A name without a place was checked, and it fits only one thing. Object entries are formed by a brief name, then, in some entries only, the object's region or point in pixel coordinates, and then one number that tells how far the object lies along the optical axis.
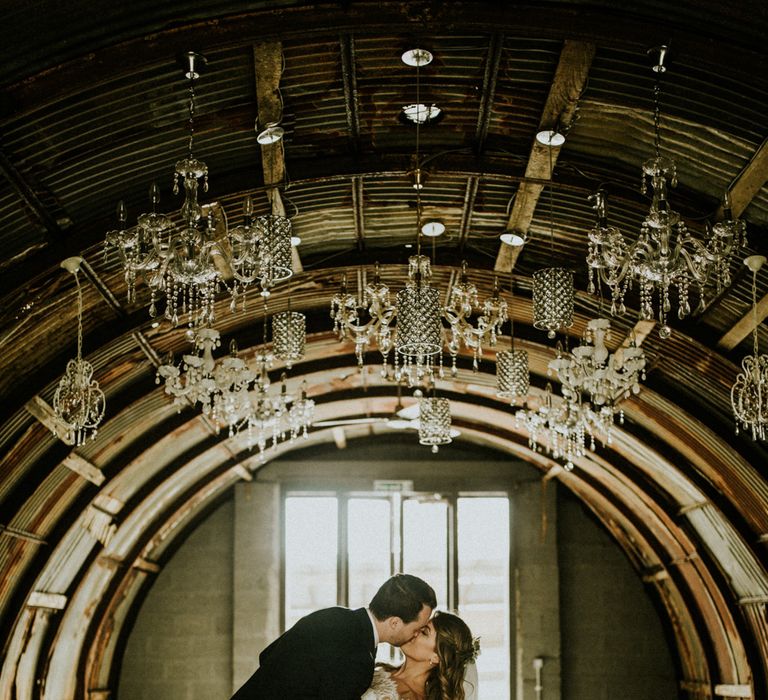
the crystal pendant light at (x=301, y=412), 10.42
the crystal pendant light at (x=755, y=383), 8.02
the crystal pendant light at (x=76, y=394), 8.65
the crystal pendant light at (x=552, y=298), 7.53
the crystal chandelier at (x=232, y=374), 8.94
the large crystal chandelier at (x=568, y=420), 9.84
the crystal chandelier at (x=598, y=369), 8.67
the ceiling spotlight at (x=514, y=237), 9.27
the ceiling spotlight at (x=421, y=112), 7.51
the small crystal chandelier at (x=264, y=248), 6.43
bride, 5.88
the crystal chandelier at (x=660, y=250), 5.71
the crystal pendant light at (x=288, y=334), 9.16
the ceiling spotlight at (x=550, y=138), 7.43
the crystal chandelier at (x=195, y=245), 5.65
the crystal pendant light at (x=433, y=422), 11.86
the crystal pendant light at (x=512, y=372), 9.82
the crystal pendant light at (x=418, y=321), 7.08
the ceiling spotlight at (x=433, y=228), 9.61
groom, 5.01
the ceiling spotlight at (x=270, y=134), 7.11
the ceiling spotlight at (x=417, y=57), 6.66
